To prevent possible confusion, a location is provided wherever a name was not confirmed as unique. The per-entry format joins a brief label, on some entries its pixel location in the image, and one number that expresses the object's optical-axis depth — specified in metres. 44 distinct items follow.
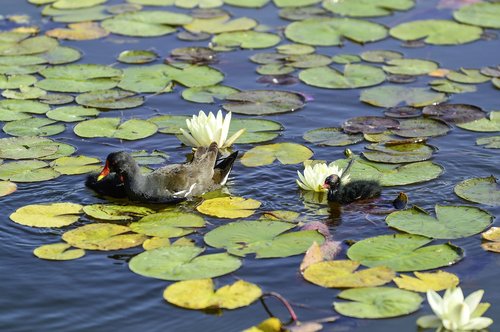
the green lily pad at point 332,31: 13.09
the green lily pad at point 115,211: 8.84
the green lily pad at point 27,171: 9.52
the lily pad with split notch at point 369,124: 10.72
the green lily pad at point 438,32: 13.17
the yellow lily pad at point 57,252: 8.11
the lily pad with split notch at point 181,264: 7.76
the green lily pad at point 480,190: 9.16
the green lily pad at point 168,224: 8.51
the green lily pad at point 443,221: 8.48
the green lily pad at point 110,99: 11.23
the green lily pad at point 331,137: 10.48
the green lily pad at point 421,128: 10.62
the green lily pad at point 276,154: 10.04
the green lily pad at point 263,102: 11.23
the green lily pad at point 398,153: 10.02
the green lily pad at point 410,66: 12.19
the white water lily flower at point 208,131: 10.05
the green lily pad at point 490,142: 10.38
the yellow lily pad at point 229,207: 8.91
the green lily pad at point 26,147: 9.99
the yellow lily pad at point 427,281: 7.58
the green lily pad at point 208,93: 11.53
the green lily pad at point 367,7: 13.96
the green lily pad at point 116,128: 10.57
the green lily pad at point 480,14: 13.59
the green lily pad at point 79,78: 11.66
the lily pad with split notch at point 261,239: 8.16
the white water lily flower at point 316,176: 9.31
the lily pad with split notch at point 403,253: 7.95
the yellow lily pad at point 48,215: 8.67
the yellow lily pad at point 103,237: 8.29
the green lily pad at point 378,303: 7.22
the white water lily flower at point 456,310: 6.82
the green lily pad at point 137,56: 12.52
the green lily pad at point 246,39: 13.02
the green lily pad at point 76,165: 9.75
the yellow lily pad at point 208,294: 7.35
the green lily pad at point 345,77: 11.88
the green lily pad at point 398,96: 11.40
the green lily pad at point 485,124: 10.77
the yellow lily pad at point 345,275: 7.64
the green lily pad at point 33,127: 10.55
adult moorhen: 9.25
